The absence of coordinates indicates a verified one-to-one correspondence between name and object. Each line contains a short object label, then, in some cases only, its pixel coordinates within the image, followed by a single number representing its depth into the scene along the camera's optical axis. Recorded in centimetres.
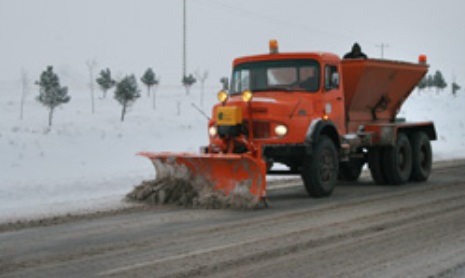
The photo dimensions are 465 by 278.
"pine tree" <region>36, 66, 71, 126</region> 4428
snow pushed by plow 1039
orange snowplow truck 1067
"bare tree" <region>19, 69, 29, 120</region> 4999
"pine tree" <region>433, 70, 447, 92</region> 10356
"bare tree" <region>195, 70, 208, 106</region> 9354
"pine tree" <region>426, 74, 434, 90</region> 10881
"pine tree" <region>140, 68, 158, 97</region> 7850
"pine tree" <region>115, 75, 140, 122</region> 4635
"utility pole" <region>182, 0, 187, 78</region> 6294
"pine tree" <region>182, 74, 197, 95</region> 8481
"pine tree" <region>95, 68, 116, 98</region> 7466
